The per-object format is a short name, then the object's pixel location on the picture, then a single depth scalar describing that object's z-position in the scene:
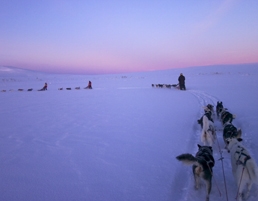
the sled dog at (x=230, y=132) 3.78
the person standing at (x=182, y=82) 17.23
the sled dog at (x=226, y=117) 5.20
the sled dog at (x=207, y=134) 4.04
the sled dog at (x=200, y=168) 2.42
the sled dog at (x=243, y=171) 2.28
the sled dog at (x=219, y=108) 6.55
